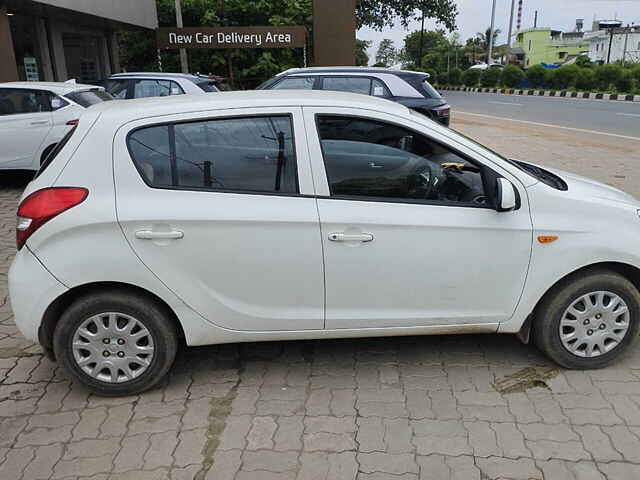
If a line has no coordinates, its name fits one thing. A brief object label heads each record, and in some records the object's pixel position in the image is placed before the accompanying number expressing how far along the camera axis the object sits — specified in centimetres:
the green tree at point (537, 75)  3416
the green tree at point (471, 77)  4219
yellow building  9221
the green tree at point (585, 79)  3015
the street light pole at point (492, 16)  4820
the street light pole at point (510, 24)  4775
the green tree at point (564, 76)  3150
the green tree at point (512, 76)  3669
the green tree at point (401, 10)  3419
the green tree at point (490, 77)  3909
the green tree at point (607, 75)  2865
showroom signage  1697
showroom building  1184
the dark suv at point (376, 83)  1001
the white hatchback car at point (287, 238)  295
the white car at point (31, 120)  790
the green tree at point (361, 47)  4847
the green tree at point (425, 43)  8125
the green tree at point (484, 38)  8978
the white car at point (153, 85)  1062
